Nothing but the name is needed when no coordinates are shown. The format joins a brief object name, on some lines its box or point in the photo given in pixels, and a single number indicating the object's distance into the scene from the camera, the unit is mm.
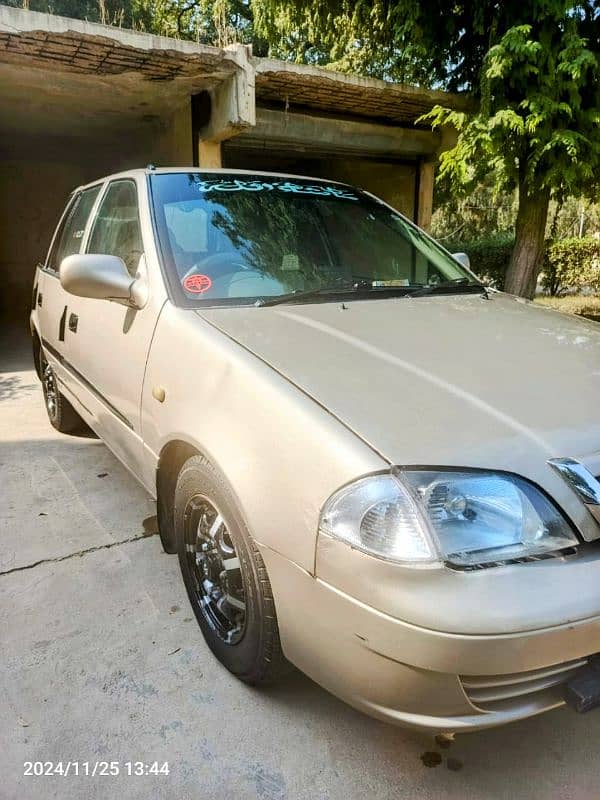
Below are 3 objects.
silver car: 1319
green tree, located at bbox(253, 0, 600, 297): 6383
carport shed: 5594
